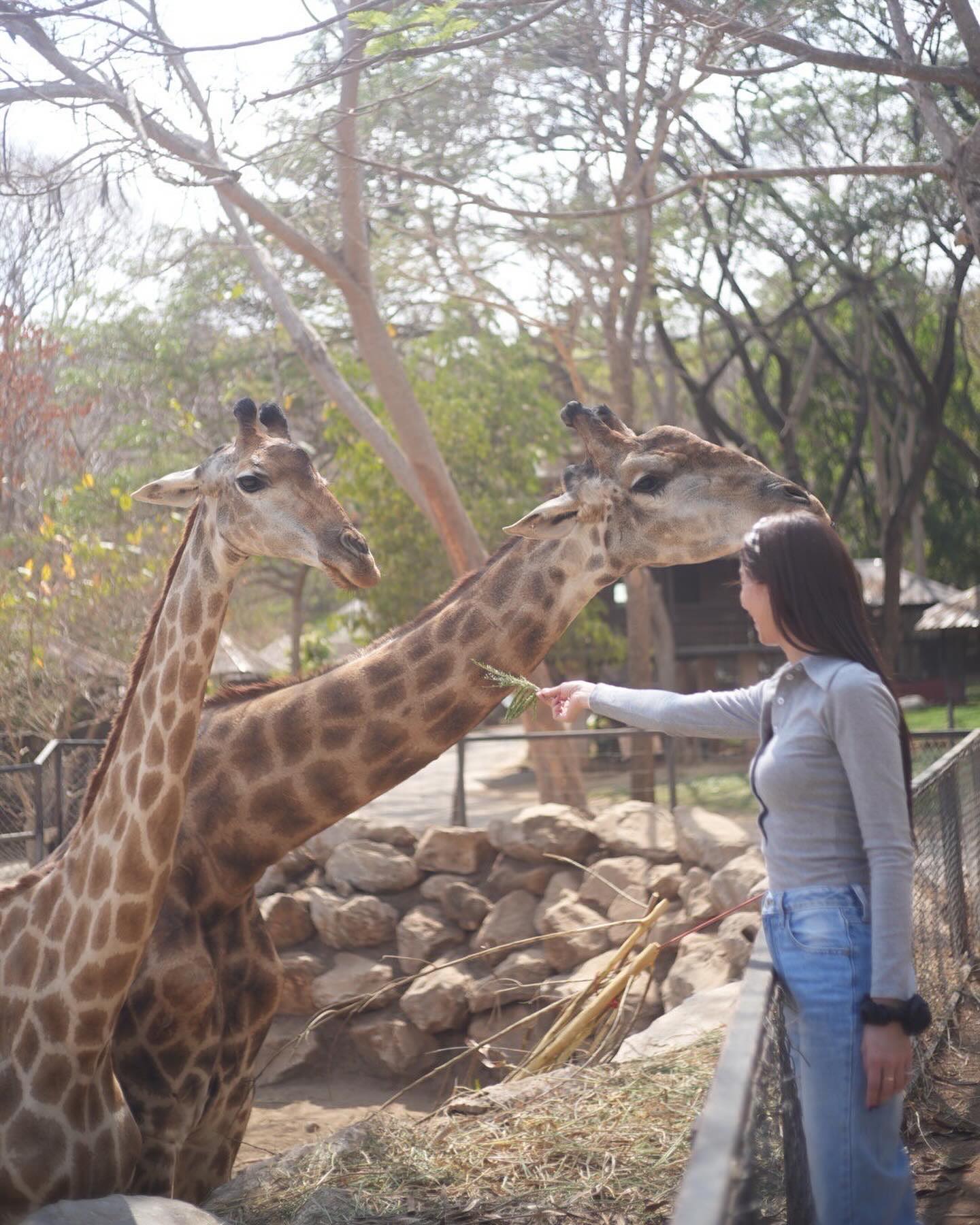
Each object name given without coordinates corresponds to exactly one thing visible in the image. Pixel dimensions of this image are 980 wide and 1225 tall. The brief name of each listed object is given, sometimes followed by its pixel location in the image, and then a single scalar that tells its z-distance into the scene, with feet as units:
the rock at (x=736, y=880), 28.40
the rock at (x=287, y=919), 33.06
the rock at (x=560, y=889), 31.99
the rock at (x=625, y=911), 30.30
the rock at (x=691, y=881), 31.17
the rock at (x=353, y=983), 31.24
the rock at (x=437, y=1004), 30.37
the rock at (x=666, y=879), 31.50
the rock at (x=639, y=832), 33.17
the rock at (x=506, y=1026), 29.12
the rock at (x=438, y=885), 33.37
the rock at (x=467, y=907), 32.73
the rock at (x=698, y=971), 26.89
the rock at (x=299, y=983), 31.73
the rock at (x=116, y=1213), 11.48
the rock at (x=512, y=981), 30.17
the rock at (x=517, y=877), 32.99
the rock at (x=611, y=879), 31.83
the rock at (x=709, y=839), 31.76
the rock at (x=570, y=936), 30.27
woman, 8.48
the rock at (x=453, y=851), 34.04
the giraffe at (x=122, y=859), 13.35
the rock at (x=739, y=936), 26.71
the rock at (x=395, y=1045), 30.30
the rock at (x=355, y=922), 32.60
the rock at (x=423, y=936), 32.12
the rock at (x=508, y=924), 31.86
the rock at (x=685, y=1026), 19.62
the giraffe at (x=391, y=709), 16.01
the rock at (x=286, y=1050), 30.07
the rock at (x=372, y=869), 33.76
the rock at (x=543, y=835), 33.32
